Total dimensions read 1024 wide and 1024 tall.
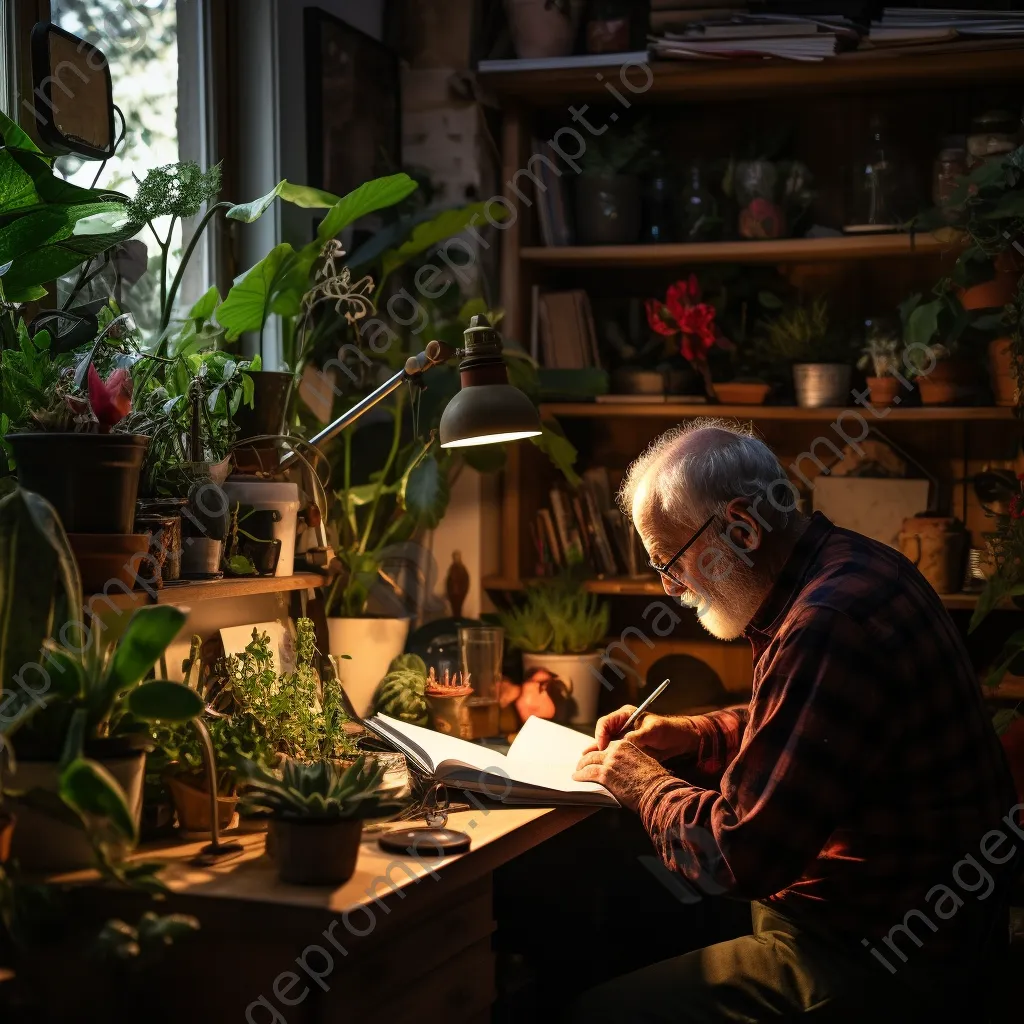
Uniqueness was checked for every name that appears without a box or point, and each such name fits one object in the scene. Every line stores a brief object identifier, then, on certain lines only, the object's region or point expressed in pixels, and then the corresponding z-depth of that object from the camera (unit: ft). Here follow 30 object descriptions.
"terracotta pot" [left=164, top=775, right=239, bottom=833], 5.64
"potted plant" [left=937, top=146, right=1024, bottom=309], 8.87
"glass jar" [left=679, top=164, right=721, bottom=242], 10.46
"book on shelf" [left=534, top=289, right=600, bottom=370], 10.71
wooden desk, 4.69
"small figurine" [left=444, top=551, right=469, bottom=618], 10.52
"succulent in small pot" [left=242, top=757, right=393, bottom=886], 4.90
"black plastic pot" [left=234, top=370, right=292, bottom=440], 7.30
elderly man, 5.32
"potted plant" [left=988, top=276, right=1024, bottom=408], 8.95
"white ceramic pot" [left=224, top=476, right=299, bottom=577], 6.98
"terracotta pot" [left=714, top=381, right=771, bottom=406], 10.26
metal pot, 10.19
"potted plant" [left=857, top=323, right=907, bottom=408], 10.06
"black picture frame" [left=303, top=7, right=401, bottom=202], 9.54
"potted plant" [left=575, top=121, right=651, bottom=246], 10.52
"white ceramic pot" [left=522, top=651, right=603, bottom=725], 9.99
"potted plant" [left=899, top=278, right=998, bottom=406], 9.53
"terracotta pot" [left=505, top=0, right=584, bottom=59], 10.32
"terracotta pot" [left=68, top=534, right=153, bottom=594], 5.49
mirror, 6.50
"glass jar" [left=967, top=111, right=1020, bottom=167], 9.71
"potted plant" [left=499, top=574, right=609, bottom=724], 10.00
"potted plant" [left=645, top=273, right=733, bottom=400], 10.39
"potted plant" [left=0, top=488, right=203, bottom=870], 4.85
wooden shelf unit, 10.07
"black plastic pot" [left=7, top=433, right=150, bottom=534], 5.38
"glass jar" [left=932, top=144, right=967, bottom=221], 9.93
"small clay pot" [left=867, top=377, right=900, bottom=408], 10.05
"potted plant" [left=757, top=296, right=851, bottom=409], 10.21
